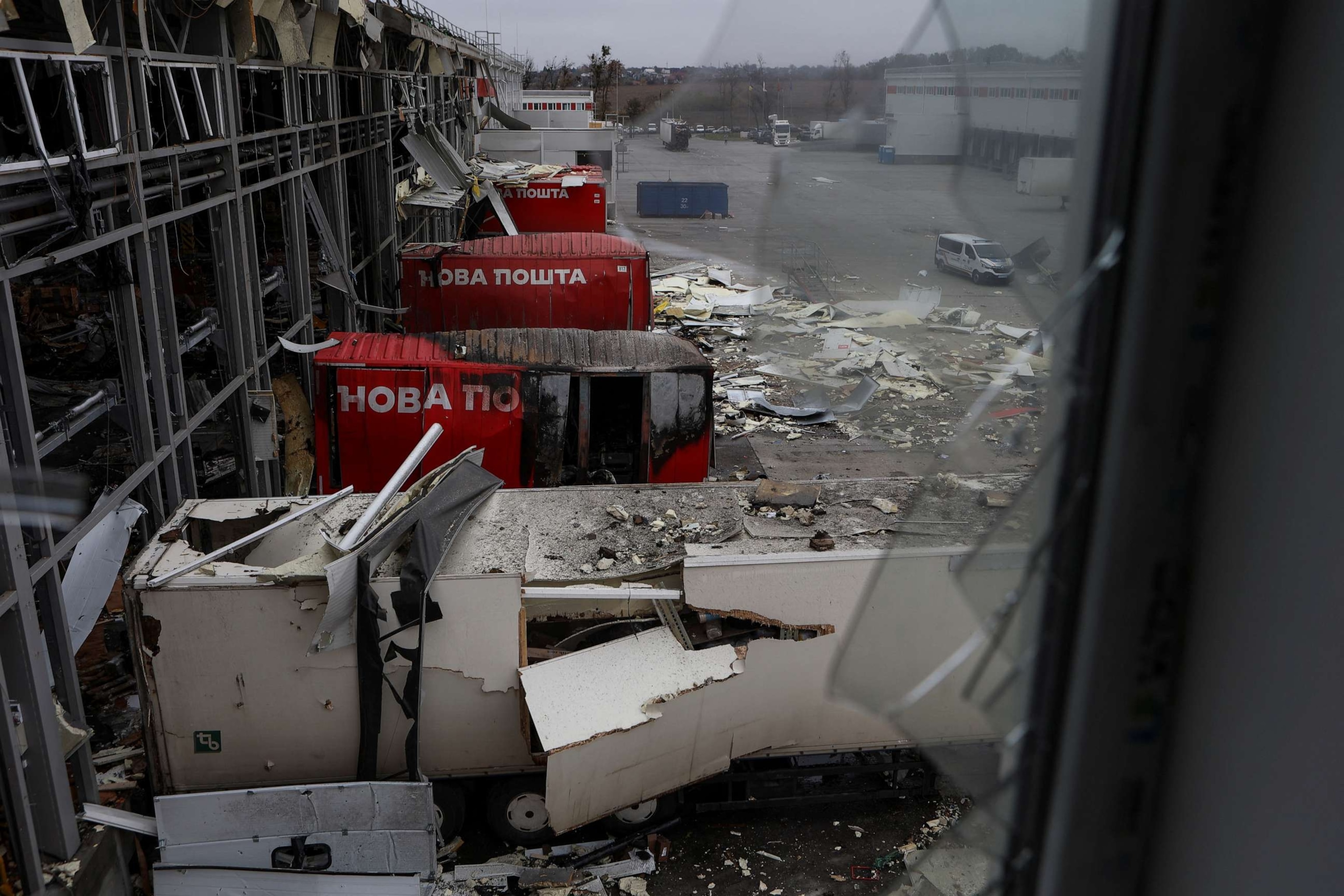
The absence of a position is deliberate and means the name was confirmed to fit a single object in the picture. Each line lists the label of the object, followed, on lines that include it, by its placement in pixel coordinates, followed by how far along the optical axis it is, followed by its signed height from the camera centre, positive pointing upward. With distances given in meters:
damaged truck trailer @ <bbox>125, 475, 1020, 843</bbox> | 5.76 -3.06
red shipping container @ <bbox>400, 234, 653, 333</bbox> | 15.28 -2.17
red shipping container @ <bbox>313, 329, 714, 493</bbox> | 9.56 -2.49
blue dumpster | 38.41 -2.11
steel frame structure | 5.17 -0.94
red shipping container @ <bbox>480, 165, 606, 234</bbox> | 25.64 -1.53
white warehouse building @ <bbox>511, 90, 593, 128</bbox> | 47.66 +1.91
